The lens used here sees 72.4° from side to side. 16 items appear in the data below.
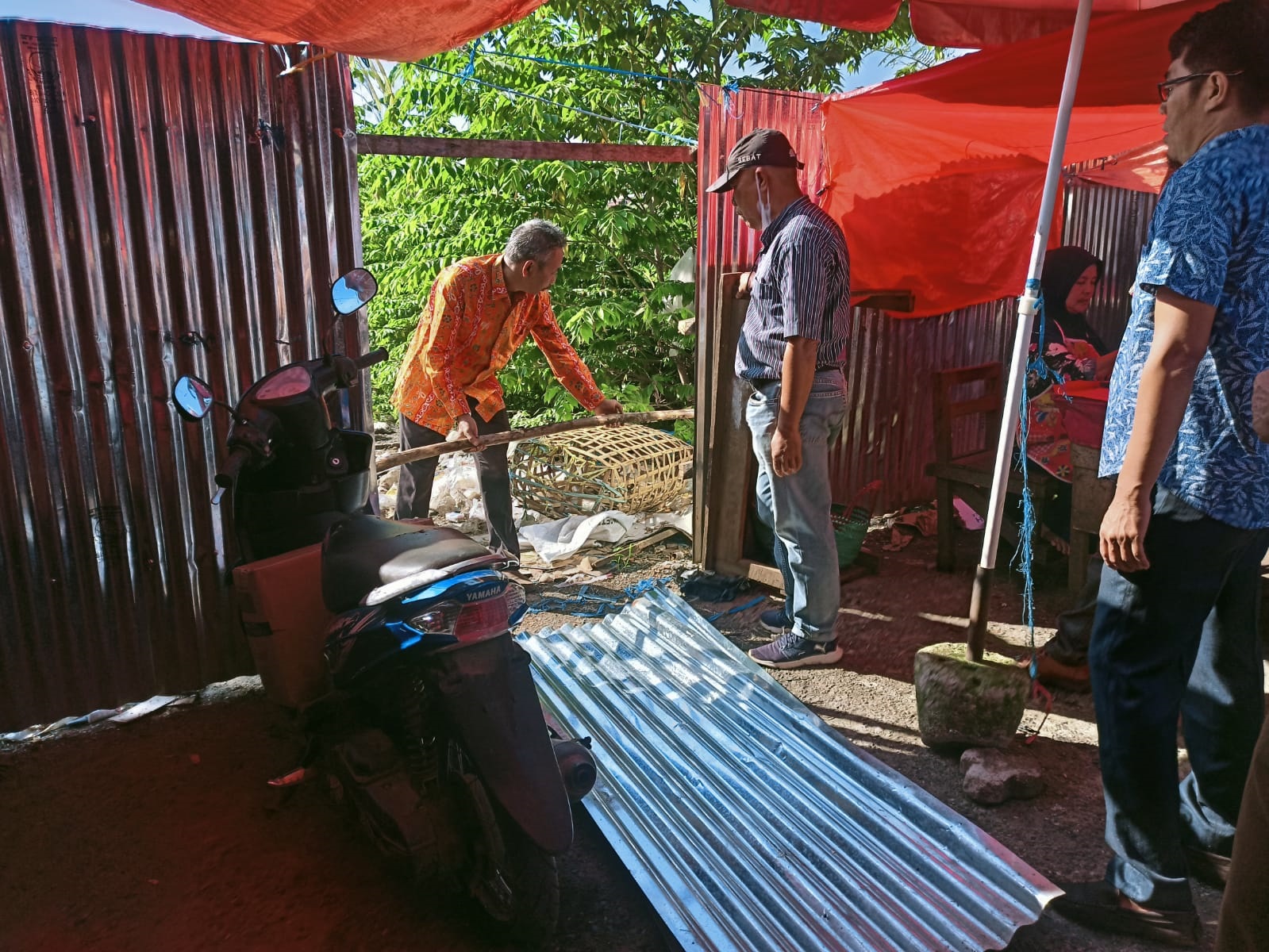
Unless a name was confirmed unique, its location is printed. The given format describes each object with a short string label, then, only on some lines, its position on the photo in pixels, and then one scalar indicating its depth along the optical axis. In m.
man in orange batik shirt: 4.41
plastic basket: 4.91
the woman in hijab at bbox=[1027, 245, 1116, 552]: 4.79
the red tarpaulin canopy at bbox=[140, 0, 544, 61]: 2.87
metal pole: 2.71
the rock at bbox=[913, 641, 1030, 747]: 2.93
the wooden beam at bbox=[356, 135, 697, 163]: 3.46
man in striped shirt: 3.32
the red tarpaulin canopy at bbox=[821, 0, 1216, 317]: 3.60
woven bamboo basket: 5.70
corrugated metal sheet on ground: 2.20
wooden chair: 4.91
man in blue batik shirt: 1.84
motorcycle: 2.03
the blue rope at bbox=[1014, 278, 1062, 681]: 2.77
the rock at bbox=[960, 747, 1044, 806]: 2.78
